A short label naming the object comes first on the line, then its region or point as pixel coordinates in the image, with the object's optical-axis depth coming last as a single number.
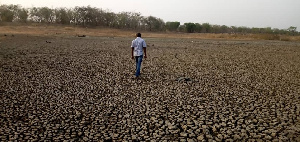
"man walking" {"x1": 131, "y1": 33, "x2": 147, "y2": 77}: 11.09
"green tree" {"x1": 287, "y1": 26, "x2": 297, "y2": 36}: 98.01
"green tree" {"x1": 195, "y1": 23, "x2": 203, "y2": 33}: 84.64
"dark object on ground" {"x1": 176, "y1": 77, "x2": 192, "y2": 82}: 10.63
